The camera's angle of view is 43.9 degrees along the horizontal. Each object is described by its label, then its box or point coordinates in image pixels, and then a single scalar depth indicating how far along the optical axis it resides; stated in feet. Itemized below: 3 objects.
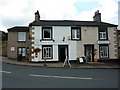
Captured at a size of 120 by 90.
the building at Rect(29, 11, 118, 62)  70.13
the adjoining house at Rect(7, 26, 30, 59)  84.12
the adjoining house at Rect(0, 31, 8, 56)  94.21
